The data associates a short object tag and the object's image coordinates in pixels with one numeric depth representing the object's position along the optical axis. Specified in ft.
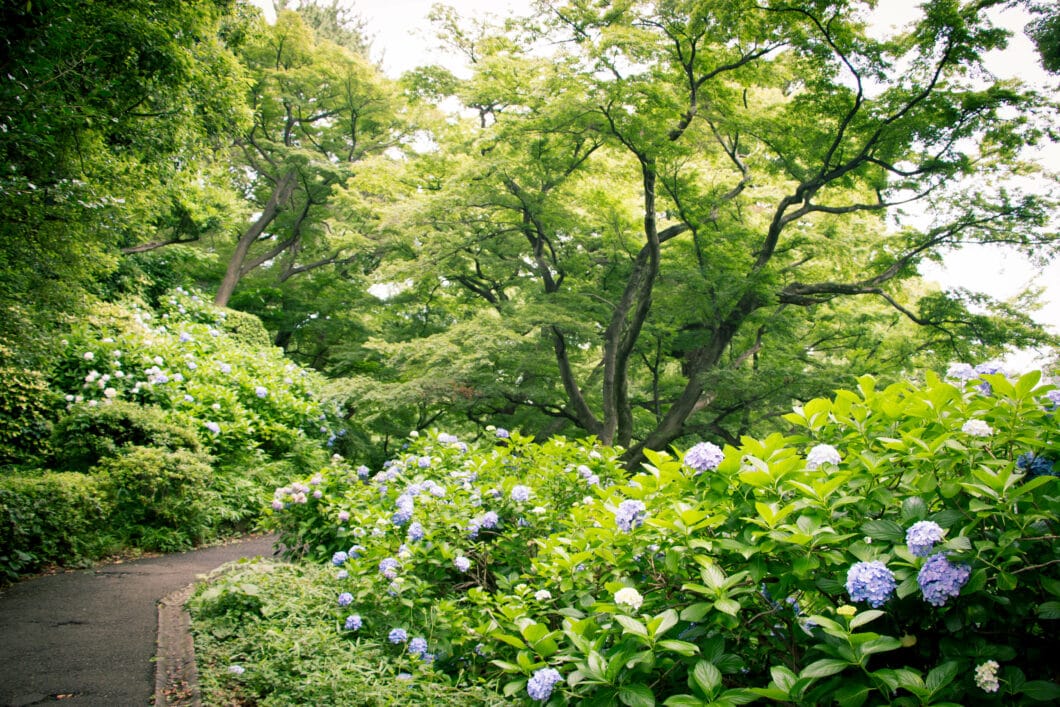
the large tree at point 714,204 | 28.58
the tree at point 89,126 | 12.73
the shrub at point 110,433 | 23.32
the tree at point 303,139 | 57.41
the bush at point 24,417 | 22.26
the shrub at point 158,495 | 21.48
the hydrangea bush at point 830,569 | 4.87
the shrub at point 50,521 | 17.03
